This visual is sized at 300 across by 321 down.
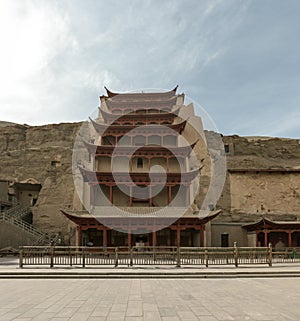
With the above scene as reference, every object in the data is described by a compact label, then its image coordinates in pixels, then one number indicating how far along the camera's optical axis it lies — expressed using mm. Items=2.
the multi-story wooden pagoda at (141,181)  25828
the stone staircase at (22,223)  28391
